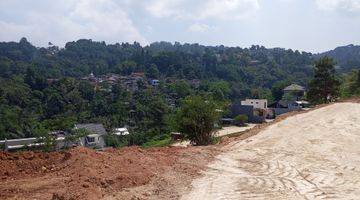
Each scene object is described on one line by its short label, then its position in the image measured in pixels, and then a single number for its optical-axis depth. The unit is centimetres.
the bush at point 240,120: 5095
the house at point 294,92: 6612
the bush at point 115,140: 5368
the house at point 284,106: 5840
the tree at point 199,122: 1848
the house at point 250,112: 5522
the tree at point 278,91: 7225
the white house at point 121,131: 5969
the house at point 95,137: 5309
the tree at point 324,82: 3931
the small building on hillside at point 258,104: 5950
